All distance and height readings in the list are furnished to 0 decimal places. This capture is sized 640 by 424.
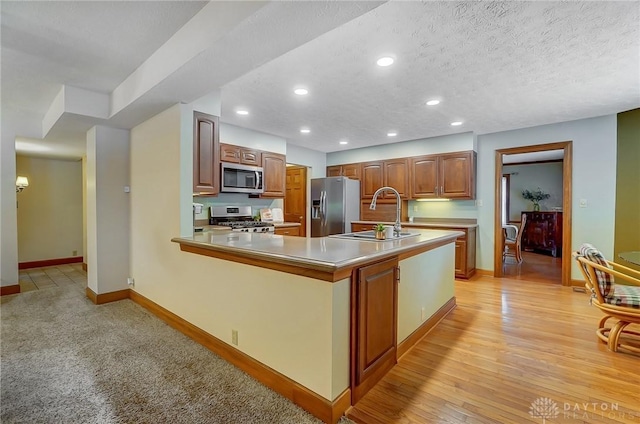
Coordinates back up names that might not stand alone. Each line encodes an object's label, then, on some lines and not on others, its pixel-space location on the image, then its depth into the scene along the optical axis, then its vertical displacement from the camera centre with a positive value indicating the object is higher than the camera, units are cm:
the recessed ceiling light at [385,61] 246 +123
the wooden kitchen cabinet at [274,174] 507 +58
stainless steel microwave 436 +44
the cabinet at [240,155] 445 +81
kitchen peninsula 165 -66
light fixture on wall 510 +40
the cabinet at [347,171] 627 +79
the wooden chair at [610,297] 236 -72
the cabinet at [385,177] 562 +60
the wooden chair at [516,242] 609 -72
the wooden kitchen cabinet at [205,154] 292 +53
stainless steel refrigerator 579 +4
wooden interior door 624 +22
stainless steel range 447 -21
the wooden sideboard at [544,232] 721 -61
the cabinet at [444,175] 497 +56
